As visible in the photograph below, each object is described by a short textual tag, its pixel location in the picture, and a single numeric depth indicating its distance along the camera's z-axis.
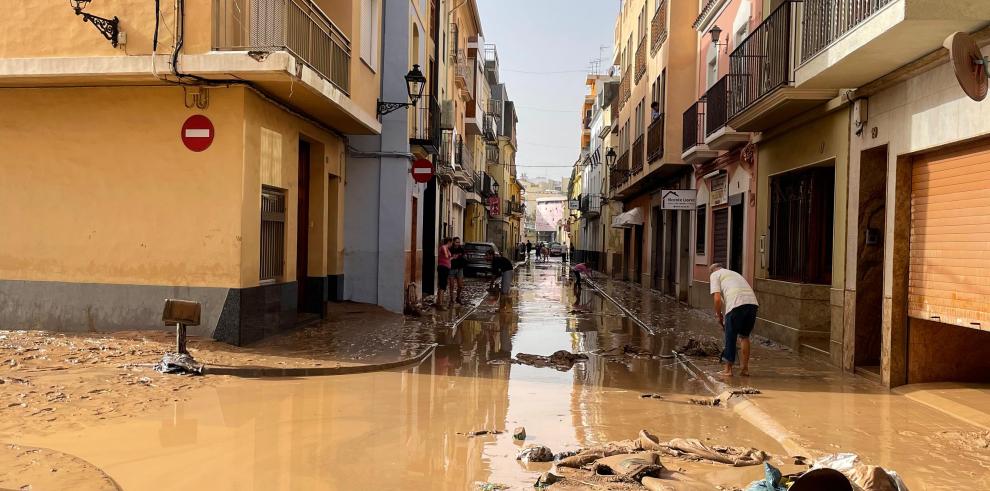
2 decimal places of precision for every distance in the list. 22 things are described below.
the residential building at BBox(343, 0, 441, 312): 17.00
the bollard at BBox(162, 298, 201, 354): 8.95
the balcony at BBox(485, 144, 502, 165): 56.78
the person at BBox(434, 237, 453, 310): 19.31
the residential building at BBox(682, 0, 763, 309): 15.88
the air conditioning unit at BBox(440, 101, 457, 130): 22.03
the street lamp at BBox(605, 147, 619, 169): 35.84
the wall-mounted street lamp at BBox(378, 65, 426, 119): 15.43
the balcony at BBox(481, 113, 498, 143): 46.80
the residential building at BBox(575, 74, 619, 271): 49.02
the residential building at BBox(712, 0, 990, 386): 8.27
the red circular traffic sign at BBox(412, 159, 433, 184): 17.38
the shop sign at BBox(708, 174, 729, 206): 18.31
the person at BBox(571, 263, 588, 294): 24.83
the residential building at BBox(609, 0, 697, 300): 22.25
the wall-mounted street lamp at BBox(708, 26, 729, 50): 17.86
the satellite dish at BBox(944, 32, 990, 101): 7.14
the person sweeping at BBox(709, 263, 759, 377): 9.94
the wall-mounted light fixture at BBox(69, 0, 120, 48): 10.35
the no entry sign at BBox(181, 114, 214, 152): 10.71
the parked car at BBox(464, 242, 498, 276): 32.78
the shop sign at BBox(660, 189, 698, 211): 21.28
